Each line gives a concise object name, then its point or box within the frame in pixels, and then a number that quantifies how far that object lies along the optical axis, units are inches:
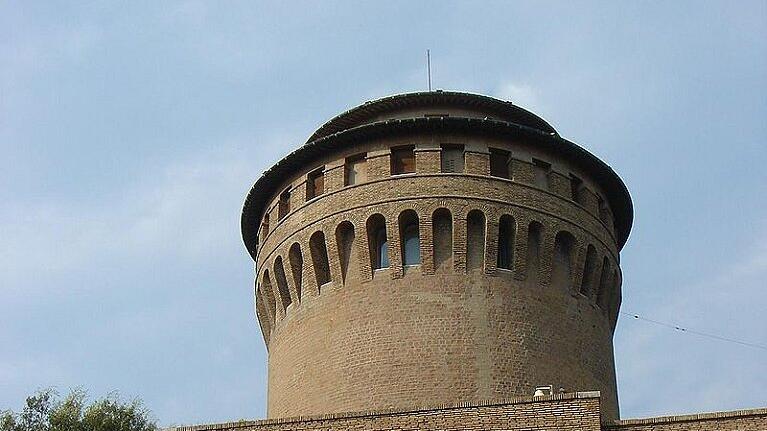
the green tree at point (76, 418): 876.0
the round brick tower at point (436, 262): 976.3
